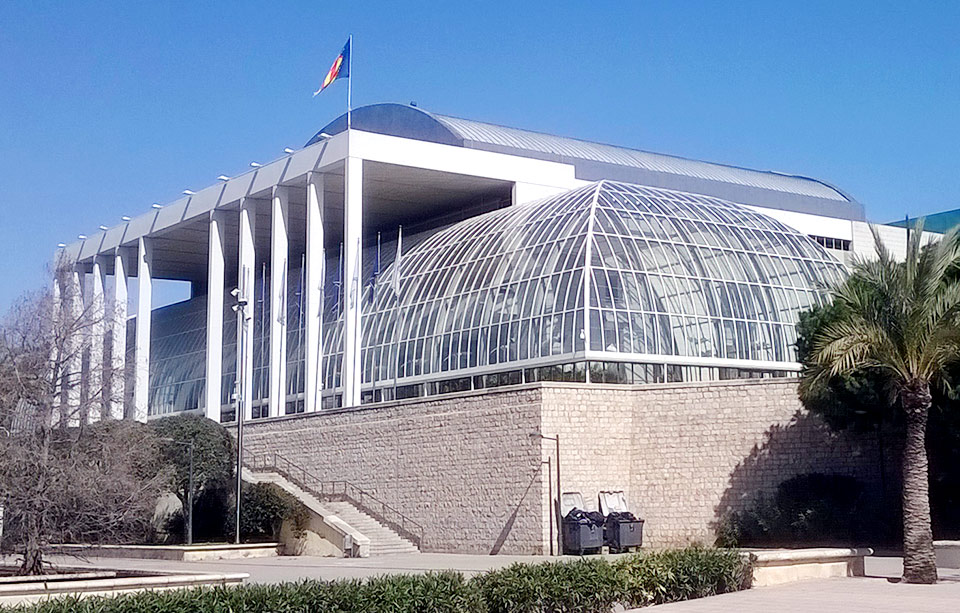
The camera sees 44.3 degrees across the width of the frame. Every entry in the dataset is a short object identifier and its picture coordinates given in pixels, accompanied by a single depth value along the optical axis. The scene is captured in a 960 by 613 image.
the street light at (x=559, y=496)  33.48
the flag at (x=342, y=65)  49.41
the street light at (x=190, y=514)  39.59
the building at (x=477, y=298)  35.31
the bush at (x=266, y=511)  39.69
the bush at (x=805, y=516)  30.61
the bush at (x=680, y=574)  18.98
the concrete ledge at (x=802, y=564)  21.66
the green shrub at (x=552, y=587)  16.84
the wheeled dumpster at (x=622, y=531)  32.97
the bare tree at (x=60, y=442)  24.83
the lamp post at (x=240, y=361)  39.19
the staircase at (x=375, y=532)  37.16
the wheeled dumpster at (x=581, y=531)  32.72
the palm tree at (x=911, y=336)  22.50
